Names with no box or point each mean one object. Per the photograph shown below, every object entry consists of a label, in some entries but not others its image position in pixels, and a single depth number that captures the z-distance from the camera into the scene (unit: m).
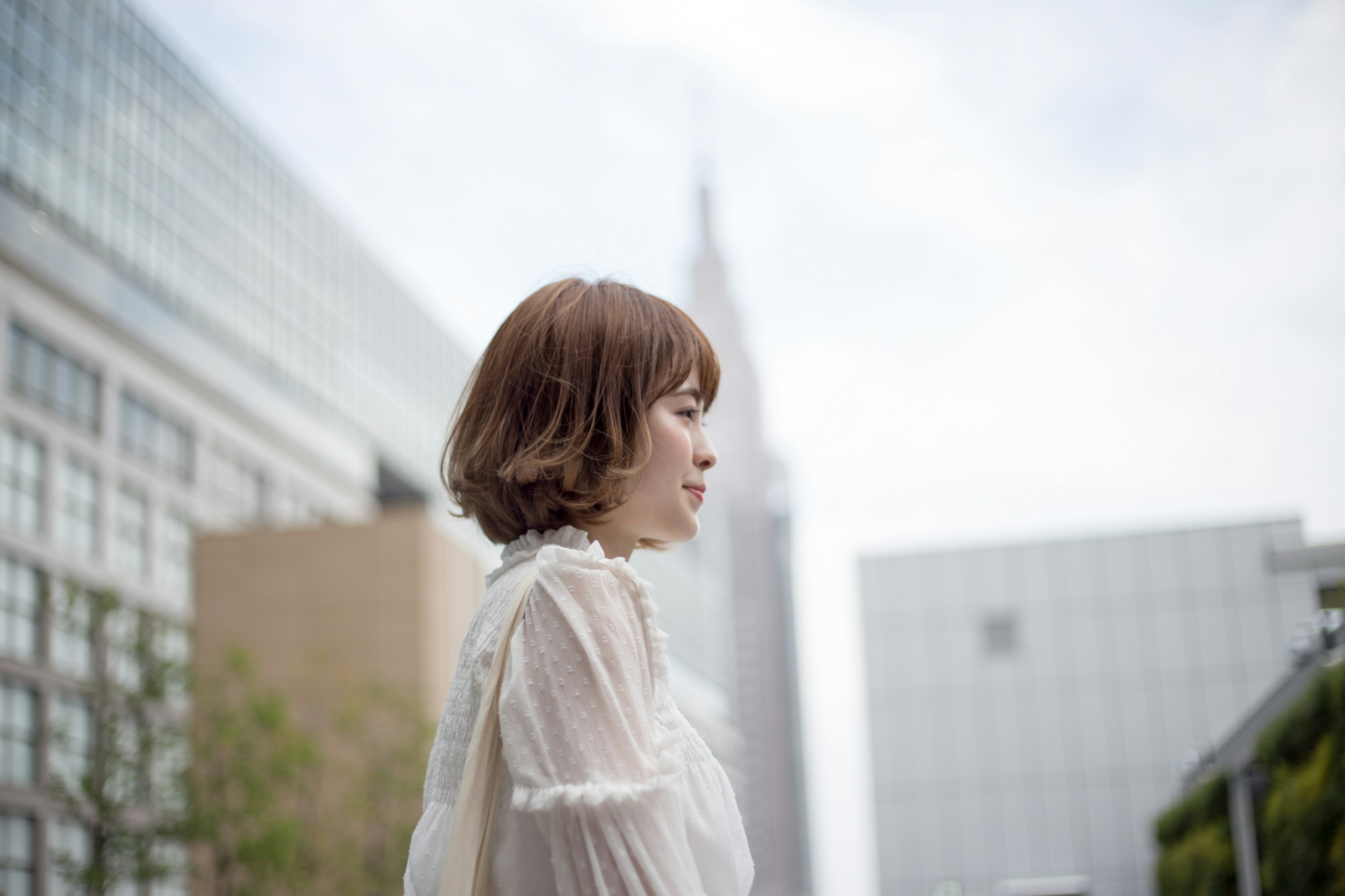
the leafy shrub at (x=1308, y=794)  6.95
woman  0.86
